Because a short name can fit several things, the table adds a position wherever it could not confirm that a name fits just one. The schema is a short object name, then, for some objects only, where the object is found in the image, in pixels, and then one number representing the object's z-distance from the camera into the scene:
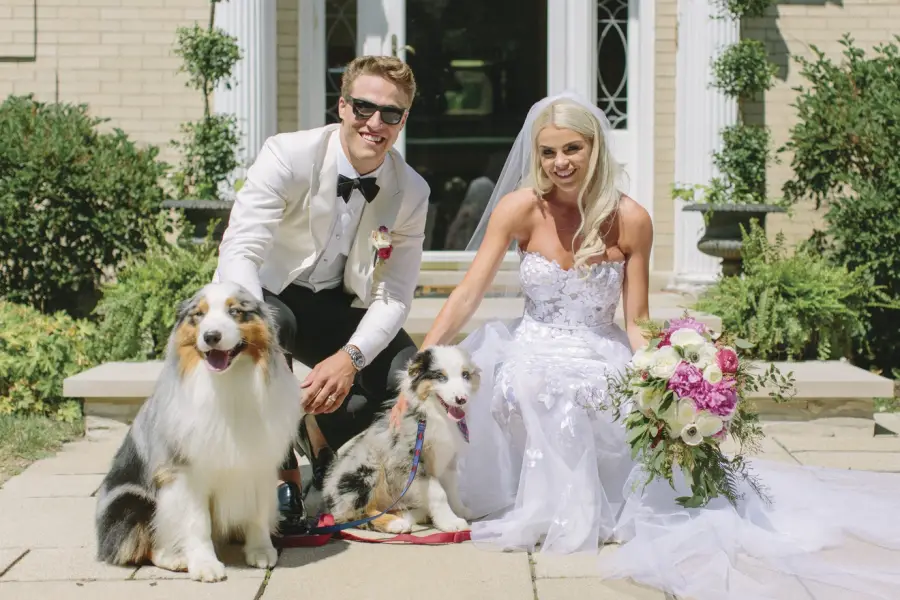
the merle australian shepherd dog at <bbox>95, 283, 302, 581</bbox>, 3.31
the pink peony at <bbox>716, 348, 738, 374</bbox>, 3.65
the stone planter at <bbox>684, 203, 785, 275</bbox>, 7.20
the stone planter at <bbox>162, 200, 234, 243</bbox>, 7.04
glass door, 8.47
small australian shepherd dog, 3.87
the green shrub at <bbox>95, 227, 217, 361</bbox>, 6.29
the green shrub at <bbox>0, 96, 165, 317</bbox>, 7.17
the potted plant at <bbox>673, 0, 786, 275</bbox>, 7.26
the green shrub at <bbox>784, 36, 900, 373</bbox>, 6.98
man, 4.00
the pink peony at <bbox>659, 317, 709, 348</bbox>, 3.73
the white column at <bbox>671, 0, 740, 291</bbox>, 7.85
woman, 3.59
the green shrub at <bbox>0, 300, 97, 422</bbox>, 6.13
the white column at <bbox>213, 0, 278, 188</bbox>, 7.67
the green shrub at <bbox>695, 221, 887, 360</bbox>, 6.30
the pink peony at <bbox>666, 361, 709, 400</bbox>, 3.59
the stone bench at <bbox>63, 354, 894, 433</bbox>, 5.62
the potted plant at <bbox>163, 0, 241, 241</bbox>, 7.14
